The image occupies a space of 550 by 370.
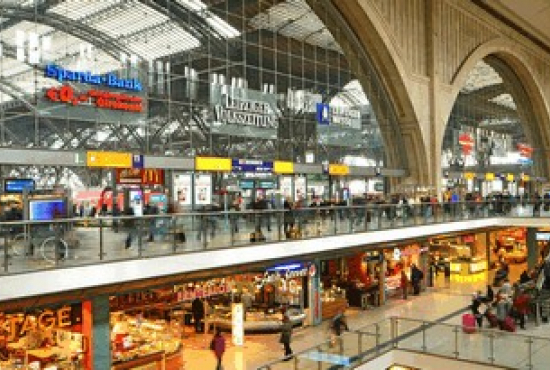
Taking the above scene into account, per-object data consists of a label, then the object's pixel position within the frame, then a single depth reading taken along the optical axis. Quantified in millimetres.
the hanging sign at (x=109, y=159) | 16156
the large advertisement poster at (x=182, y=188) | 20594
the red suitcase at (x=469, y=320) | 16422
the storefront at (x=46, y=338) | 12469
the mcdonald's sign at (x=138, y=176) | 18031
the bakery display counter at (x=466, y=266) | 30781
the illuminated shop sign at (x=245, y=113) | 20938
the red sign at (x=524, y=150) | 42000
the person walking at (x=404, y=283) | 24766
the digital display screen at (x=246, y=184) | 23516
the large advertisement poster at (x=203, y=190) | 21266
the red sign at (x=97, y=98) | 15898
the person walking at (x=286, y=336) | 15500
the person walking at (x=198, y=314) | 18828
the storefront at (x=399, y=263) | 24234
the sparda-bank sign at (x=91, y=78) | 15852
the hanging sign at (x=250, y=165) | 20609
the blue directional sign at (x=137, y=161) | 17289
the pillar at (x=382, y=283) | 23750
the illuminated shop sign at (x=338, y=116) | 25438
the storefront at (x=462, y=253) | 31000
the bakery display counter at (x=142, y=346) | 13859
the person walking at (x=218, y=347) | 14334
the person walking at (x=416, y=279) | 25453
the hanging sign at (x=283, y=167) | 22297
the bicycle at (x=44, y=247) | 9633
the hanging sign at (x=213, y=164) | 19156
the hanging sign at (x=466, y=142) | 34031
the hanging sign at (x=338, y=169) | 25256
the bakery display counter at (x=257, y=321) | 18750
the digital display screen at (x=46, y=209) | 12383
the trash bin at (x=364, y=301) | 22750
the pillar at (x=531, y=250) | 29609
